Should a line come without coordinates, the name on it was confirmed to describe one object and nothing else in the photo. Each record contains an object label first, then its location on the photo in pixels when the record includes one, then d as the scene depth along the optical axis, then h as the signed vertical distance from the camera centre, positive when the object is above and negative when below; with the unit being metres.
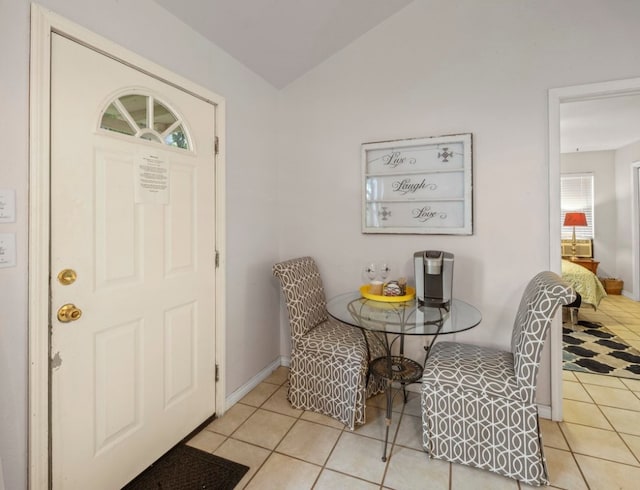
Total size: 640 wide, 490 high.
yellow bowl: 2.19 -0.33
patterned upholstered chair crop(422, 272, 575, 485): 1.64 -0.79
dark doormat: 1.66 -1.15
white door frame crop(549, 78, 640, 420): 2.07 +0.37
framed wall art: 2.38 +0.44
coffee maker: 2.15 -0.21
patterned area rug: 2.85 -0.97
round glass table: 1.76 -0.40
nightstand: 5.30 -0.25
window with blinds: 5.81 +0.83
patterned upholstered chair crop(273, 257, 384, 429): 2.11 -0.71
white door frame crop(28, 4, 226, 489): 1.28 +0.04
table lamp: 5.58 +0.45
